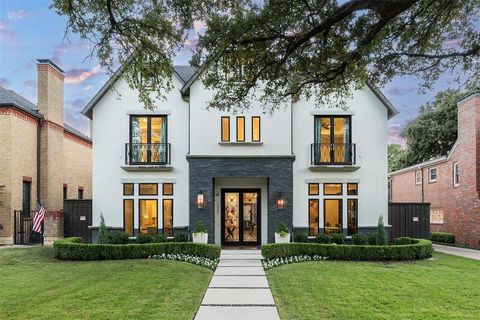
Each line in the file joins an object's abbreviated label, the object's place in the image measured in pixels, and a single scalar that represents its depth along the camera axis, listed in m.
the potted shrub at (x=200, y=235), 15.30
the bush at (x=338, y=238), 15.71
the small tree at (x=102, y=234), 14.56
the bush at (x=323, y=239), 15.73
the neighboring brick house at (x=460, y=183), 19.16
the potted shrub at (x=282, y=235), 15.20
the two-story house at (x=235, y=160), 16.25
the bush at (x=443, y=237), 21.48
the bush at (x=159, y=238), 15.38
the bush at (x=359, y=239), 15.34
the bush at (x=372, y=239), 15.14
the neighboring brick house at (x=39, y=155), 17.22
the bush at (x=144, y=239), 15.55
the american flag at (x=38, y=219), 16.70
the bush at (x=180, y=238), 15.80
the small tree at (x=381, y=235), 14.69
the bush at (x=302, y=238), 15.91
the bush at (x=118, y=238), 15.58
